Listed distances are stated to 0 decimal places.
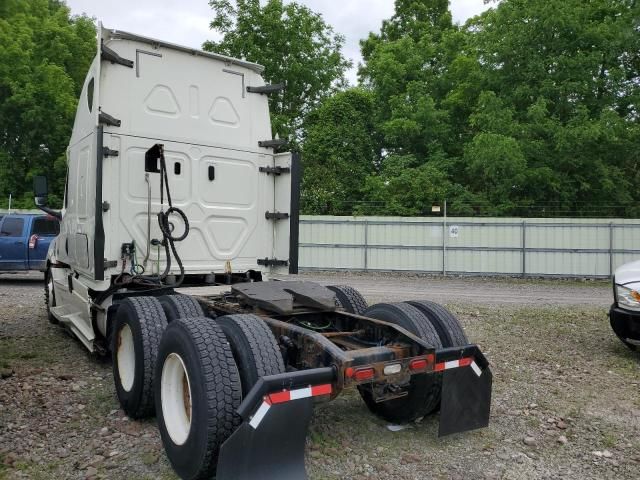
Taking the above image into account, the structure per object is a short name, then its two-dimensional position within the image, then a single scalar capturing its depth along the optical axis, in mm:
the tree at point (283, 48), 30859
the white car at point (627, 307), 6223
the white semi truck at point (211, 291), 3316
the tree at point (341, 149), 24891
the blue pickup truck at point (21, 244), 13789
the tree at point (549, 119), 20359
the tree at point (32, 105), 28000
